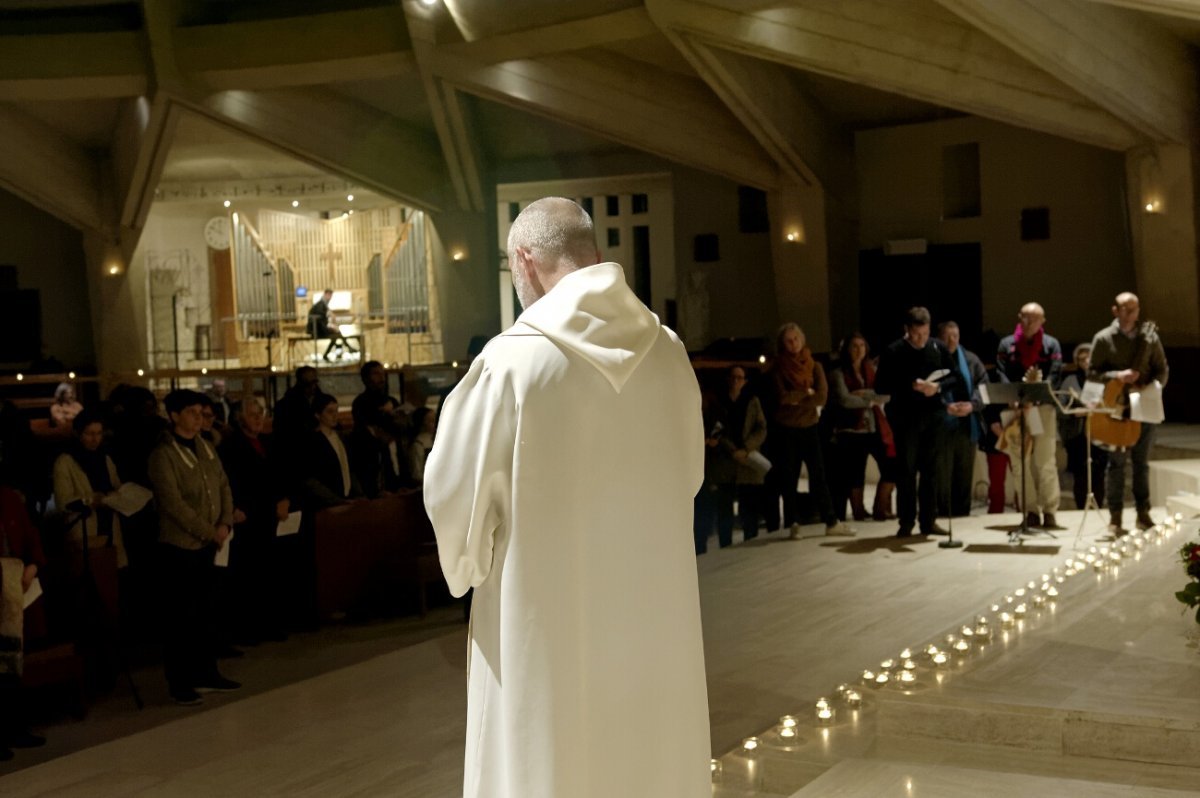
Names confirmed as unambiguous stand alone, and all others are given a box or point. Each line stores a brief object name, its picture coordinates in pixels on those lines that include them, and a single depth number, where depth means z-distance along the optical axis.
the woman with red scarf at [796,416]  9.39
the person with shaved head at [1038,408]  8.93
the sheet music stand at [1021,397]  8.36
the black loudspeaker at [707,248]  18.08
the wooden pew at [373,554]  7.74
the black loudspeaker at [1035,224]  15.91
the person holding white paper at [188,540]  6.13
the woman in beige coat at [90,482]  6.39
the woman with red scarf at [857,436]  10.07
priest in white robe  2.59
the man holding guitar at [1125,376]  8.27
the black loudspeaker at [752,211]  17.75
